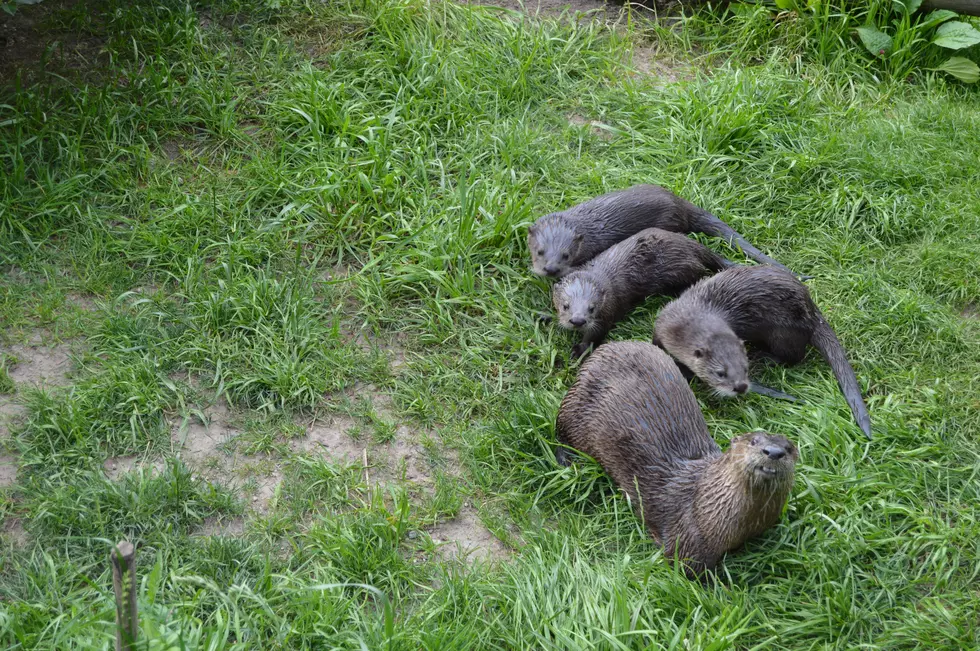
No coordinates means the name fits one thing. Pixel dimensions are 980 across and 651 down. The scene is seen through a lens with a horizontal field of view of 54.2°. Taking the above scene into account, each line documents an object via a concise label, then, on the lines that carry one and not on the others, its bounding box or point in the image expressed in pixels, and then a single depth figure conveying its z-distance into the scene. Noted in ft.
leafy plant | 17.44
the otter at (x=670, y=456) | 9.78
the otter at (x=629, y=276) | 12.83
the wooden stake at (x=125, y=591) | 5.80
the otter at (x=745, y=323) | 12.07
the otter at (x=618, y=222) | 13.58
